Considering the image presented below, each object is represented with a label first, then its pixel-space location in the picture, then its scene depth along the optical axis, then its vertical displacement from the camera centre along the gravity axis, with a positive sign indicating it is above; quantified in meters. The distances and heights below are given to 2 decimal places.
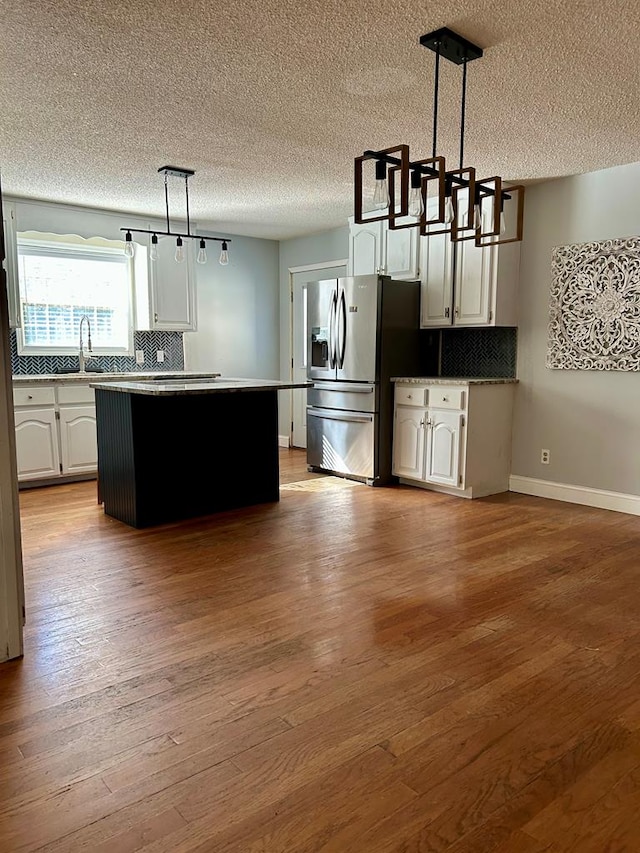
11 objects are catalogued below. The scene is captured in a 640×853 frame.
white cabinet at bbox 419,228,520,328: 4.62 +0.54
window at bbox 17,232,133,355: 5.43 +0.54
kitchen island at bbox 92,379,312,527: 3.90 -0.65
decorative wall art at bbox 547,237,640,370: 4.14 +0.32
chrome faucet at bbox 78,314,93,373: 5.55 -0.07
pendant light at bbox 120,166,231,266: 4.21 +0.82
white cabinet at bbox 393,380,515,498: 4.61 -0.65
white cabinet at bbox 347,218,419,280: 5.21 +0.88
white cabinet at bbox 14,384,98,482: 4.91 -0.67
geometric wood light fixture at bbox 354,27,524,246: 2.44 +0.71
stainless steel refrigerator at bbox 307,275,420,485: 5.00 -0.06
